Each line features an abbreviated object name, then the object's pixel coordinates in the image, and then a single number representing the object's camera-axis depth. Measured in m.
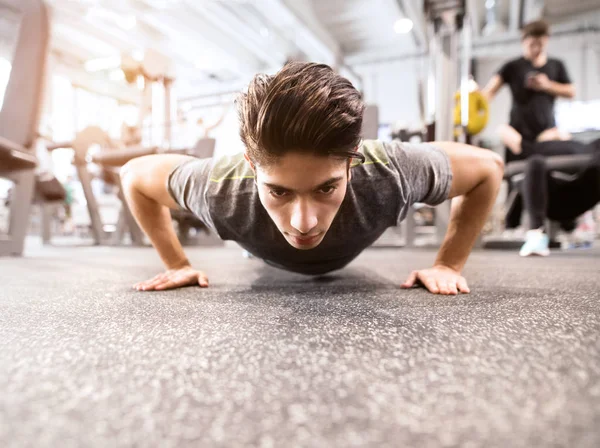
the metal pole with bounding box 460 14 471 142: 1.99
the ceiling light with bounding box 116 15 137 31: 4.38
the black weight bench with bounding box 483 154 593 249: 1.85
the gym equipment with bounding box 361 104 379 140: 1.96
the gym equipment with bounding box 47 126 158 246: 2.23
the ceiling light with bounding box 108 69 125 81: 5.83
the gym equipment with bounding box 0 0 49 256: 1.71
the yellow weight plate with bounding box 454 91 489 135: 2.09
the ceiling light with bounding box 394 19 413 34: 4.69
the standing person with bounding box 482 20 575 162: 1.97
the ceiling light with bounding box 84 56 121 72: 5.43
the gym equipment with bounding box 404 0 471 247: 2.00
